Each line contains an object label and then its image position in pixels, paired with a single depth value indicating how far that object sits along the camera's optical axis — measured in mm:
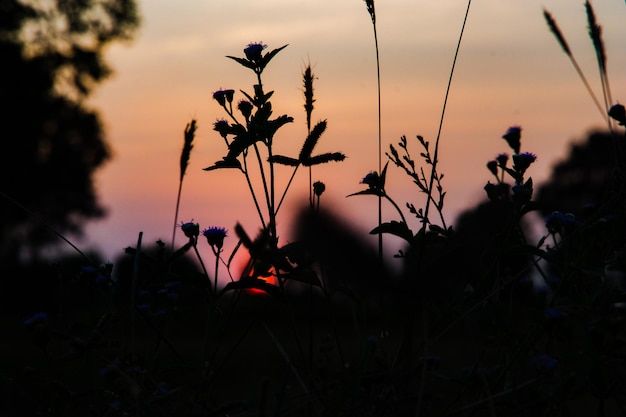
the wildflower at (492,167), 3599
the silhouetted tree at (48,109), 29094
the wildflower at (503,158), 3574
